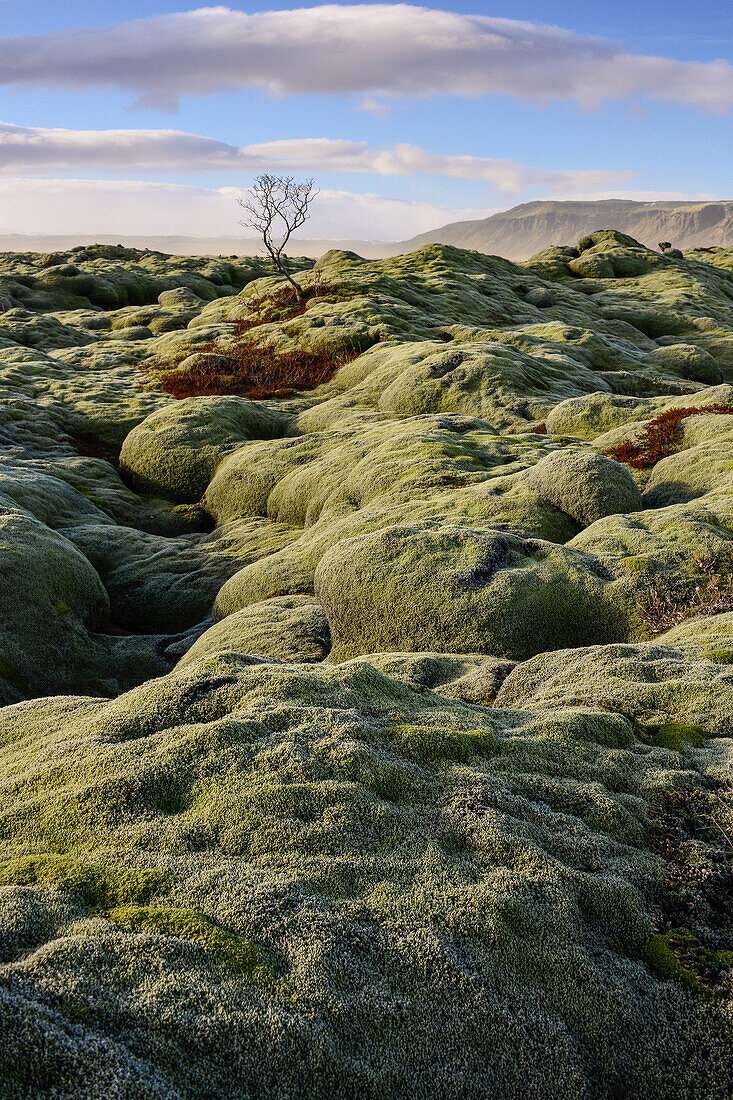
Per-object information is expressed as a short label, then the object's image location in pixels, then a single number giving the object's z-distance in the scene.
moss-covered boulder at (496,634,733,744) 9.14
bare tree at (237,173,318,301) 63.53
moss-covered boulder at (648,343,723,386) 52.84
